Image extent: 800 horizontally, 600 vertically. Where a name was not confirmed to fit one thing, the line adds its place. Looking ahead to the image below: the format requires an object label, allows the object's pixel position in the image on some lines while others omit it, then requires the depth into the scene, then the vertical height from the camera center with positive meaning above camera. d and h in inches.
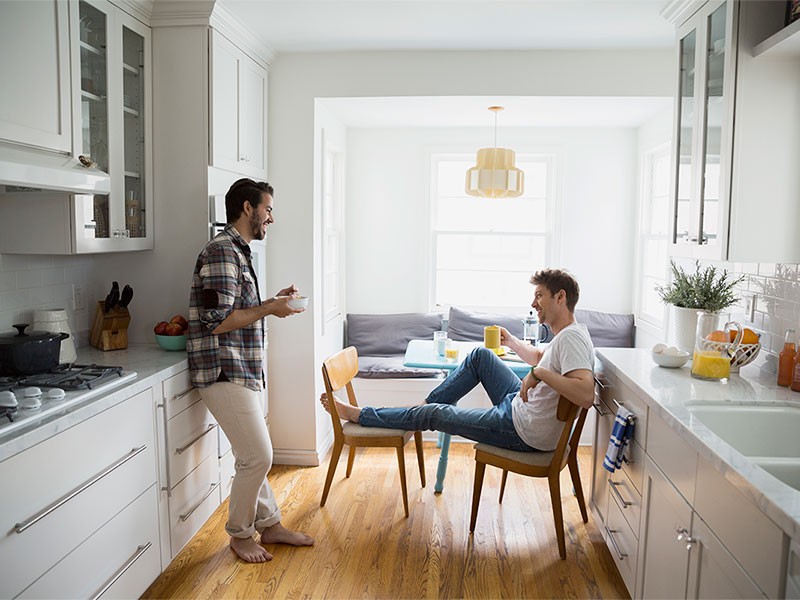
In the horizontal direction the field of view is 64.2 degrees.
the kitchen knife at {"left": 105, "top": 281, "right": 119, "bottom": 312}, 115.9 -8.1
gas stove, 72.7 -17.9
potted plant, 107.4 -6.2
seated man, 102.6 -24.5
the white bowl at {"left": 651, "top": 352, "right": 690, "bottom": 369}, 102.5 -15.7
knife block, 115.3 -13.6
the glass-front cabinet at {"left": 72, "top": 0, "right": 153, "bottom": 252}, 102.5 +22.7
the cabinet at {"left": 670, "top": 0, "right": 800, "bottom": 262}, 91.7 +18.0
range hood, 78.5 +10.9
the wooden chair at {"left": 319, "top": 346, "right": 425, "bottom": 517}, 126.0 -35.1
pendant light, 161.3 +21.6
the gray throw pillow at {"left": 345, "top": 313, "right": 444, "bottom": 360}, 196.2 -22.7
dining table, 137.7 -22.6
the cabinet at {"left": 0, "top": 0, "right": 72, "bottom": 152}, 83.9 +24.7
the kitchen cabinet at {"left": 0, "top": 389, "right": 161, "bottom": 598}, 68.8 -31.9
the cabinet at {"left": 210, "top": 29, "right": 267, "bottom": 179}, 123.4 +30.1
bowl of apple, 114.1 -14.5
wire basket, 96.4 -13.4
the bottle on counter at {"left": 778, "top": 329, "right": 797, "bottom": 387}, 91.0 -14.0
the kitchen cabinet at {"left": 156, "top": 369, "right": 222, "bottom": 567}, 102.5 -35.6
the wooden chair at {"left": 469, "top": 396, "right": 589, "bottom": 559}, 107.5 -35.2
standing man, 101.0 -14.1
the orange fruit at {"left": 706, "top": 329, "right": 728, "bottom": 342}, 97.2 -11.1
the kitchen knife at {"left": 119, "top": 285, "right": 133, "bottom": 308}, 118.1 -8.0
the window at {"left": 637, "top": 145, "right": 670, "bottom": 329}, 178.9 +8.1
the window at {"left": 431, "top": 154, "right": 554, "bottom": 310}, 204.1 +6.5
